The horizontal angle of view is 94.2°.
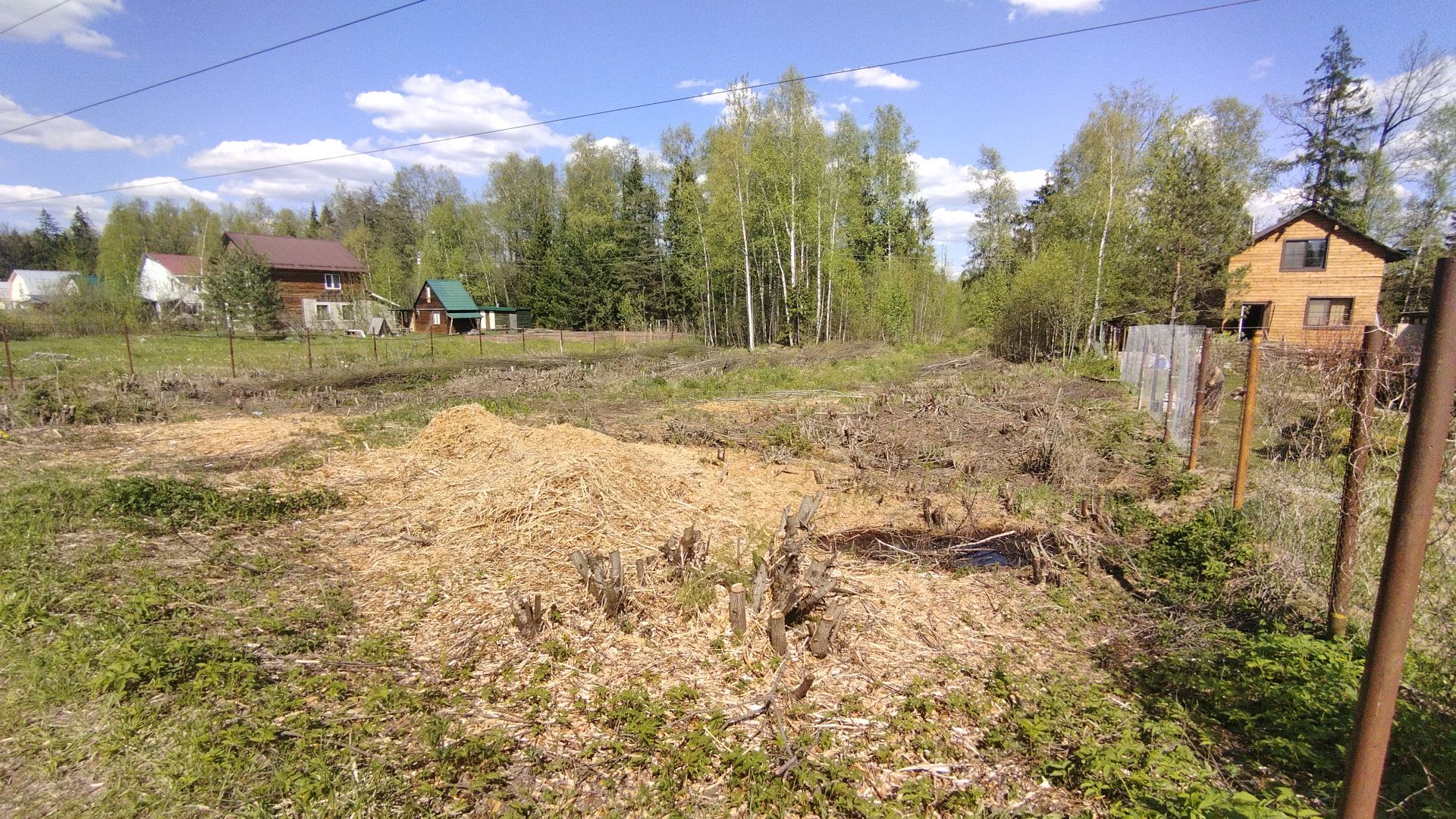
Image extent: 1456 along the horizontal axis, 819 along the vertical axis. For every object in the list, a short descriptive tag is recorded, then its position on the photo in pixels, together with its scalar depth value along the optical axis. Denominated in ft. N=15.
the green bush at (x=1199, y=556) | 16.51
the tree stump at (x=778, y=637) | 13.82
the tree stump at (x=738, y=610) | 14.44
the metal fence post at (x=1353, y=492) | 12.26
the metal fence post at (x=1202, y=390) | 25.03
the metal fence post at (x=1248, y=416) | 19.70
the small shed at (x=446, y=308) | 142.00
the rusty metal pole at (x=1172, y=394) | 32.89
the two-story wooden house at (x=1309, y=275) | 75.87
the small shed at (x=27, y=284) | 168.14
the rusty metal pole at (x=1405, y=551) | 5.24
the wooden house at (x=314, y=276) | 135.85
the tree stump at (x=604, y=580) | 14.82
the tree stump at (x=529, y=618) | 14.20
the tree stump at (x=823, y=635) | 13.66
